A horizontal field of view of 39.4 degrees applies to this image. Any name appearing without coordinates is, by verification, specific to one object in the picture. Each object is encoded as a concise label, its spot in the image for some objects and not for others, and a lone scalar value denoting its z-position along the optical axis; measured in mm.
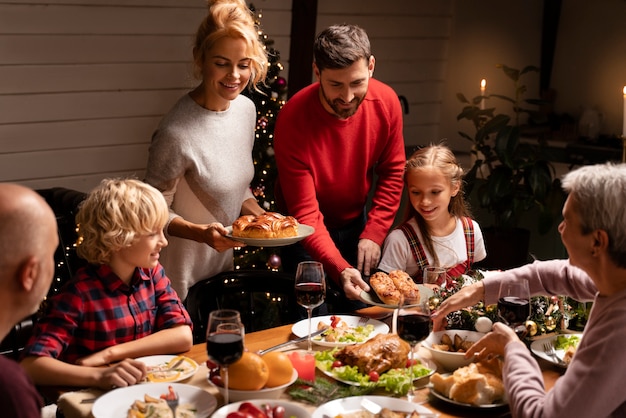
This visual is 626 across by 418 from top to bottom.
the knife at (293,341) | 2426
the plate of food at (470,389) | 2098
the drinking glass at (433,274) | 2578
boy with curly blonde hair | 2346
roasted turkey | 2236
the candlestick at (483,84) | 5250
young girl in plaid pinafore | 3287
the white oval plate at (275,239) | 2859
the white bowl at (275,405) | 1975
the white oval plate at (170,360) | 2224
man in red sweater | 3188
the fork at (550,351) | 2421
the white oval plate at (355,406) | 2025
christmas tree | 4637
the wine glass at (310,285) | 2420
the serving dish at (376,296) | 2580
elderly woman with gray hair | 1872
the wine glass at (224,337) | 1944
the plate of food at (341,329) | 2500
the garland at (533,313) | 2531
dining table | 2084
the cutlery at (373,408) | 2021
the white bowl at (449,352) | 2299
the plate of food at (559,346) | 2398
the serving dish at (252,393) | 2084
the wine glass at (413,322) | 2115
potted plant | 5250
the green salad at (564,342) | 2479
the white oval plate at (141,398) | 2006
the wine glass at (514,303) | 2275
